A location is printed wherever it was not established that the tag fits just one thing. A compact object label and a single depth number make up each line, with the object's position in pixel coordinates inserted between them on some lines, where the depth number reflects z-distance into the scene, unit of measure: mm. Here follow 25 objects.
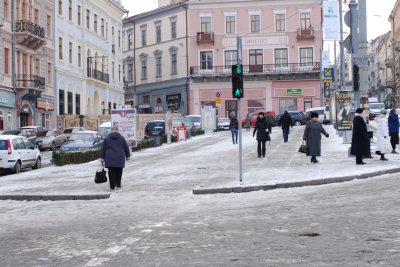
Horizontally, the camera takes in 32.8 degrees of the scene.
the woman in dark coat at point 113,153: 17266
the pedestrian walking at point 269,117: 41034
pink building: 71938
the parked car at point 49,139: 42031
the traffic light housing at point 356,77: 22359
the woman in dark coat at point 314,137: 22141
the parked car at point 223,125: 63938
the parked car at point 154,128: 47938
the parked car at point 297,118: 60469
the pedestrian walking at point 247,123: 54709
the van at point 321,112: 59694
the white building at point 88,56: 55031
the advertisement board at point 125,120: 29656
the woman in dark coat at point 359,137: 20703
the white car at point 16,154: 24812
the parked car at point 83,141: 33375
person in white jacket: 21656
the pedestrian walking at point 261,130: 25469
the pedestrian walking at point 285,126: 35031
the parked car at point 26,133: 38019
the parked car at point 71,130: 47441
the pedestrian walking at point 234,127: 36750
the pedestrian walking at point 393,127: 24359
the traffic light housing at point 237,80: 16969
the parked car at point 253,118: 62319
